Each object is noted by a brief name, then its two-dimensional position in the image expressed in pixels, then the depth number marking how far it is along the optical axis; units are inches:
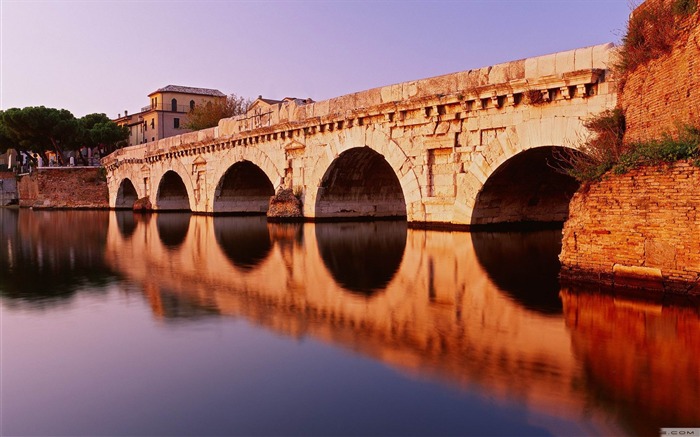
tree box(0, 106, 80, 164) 1835.6
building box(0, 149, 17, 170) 2275.5
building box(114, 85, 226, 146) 2361.0
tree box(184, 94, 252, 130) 1840.9
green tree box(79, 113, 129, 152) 2022.5
